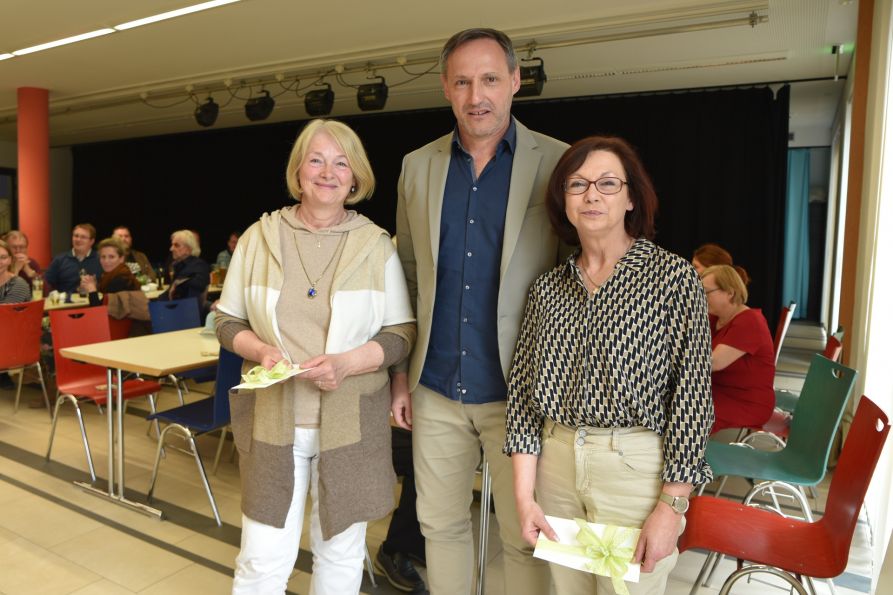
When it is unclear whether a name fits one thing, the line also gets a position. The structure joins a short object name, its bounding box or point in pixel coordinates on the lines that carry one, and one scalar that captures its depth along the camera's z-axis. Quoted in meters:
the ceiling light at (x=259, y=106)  8.45
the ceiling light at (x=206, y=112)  8.86
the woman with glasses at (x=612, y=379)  1.50
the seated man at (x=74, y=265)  6.71
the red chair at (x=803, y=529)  1.91
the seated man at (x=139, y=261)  8.12
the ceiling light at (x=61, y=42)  6.80
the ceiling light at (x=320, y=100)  8.11
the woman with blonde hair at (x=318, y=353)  1.94
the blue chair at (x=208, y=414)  3.20
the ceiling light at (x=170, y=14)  5.87
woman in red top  3.34
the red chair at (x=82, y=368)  3.96
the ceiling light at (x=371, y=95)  7.76
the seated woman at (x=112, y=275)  5.52
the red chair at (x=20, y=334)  4.73
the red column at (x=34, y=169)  9.43
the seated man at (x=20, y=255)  7.06
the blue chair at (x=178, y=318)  4.49
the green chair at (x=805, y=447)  2.58
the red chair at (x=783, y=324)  4.80
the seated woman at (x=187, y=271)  6.10
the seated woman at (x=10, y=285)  5.25
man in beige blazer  1.88
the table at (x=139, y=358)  3.29
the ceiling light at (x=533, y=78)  6.69
